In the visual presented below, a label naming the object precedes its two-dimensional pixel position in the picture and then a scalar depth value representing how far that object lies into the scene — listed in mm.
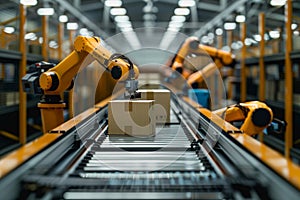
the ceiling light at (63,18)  9273
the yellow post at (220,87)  11711
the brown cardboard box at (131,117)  3209
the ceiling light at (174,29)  21673
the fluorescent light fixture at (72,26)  10461
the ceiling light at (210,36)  13592
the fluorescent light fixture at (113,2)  13172
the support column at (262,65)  7871
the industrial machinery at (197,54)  7023
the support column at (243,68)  9266
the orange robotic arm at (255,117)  3258
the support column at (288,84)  6008
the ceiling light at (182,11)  15614
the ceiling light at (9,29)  6785
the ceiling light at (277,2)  6919
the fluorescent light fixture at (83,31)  11823
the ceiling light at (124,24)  19831
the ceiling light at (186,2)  13466
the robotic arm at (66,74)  3492
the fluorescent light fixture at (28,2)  6481
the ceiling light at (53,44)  9894
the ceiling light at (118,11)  14566
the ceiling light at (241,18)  9125
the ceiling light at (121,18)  17750
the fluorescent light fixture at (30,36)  7457
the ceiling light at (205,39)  14367
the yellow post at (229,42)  11375
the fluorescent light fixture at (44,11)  7891
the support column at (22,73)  6203
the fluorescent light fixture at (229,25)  10682
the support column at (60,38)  9320
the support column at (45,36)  7598
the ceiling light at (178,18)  18112
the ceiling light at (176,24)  20138
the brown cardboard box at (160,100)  4203
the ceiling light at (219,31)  12188
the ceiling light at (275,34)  9109
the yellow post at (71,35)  10727
